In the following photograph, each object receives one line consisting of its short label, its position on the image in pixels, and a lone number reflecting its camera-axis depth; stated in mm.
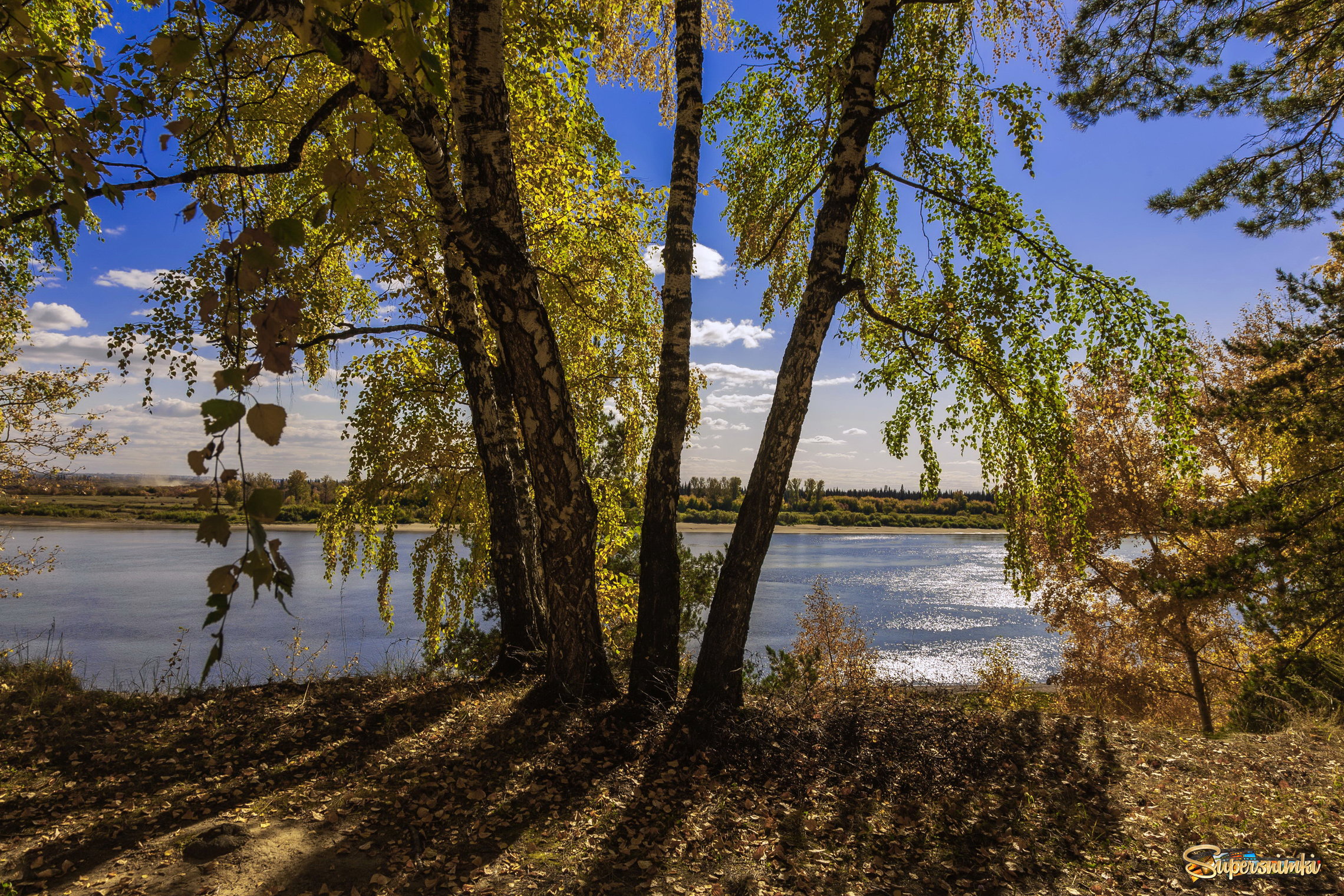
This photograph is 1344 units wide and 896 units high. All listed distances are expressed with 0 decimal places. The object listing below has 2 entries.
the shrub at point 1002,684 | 11562
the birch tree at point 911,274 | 4852
